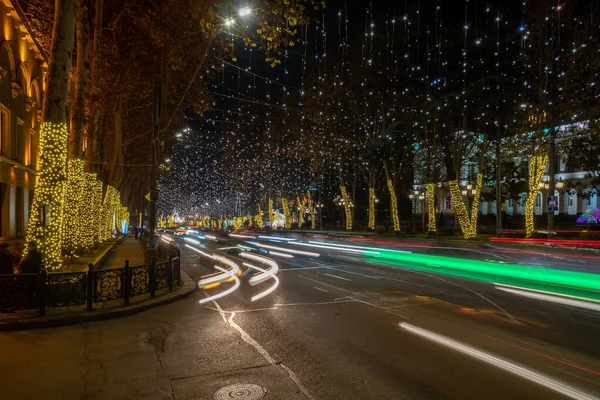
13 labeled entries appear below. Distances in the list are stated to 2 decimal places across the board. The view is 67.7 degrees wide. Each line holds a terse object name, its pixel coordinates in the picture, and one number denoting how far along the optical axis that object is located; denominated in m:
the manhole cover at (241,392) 5.16
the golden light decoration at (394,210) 45.59
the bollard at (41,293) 9.08
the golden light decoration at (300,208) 71.31
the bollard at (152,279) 11.62
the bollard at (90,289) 9.77
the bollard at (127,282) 10.55
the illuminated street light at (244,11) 13.38
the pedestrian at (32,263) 9.80
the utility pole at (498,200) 36.65
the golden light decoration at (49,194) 11.80
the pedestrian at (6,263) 9.81
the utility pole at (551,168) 31.94
